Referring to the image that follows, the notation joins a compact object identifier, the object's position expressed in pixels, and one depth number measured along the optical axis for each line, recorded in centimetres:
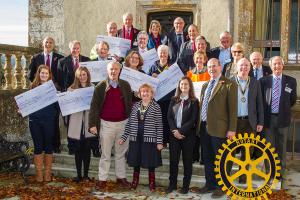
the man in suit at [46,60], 688
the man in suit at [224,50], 661
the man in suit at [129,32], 732
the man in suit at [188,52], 656
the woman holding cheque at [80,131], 625
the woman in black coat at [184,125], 573
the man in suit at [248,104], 570
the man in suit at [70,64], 680
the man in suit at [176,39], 704
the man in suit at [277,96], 620
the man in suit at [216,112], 551
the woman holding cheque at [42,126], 639
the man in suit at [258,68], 626
